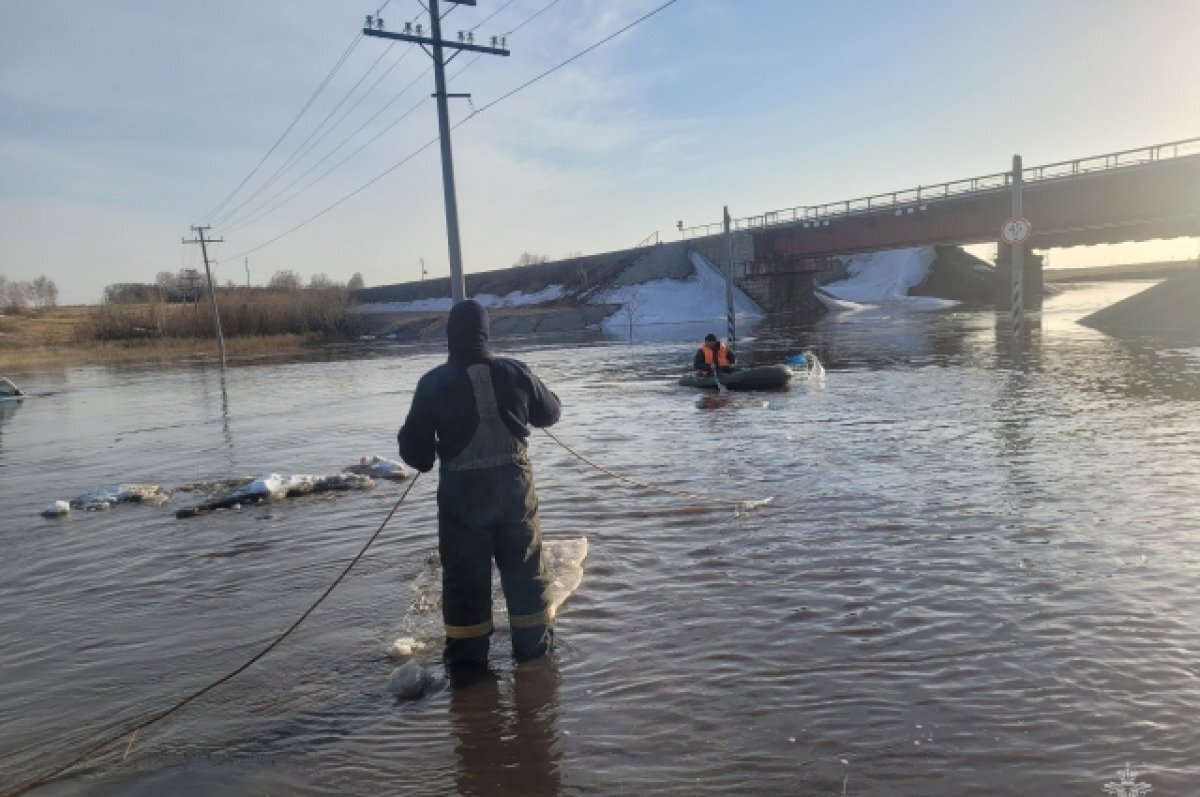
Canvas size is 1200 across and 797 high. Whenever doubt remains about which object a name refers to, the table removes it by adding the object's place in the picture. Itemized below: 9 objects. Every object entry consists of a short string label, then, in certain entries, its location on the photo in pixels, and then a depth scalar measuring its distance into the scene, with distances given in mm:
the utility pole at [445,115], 14945
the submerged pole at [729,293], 30453
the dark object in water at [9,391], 32719
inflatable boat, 19578
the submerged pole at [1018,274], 22734
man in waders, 4824
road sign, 21234
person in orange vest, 20734
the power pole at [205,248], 63506
